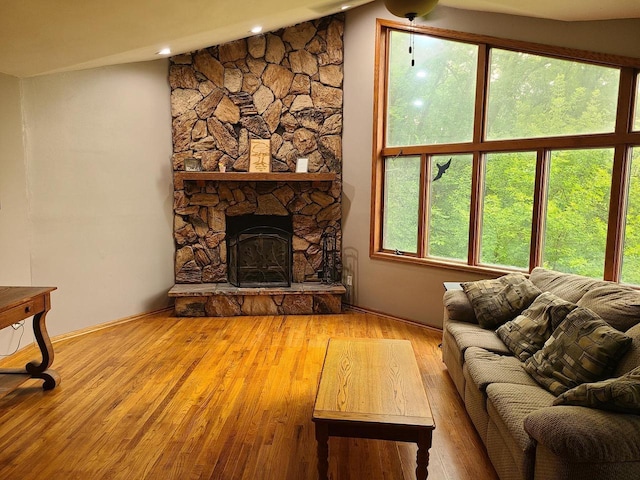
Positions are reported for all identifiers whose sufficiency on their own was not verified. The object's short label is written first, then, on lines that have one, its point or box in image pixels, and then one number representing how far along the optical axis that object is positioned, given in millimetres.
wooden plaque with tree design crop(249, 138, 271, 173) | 5234
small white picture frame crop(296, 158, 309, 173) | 5238
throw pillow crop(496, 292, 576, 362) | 2623
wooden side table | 2941
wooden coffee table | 2004
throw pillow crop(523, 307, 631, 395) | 2150
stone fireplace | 5156
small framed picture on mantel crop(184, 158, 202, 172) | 5176
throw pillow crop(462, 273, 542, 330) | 3166
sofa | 1702
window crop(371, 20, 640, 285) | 3469
